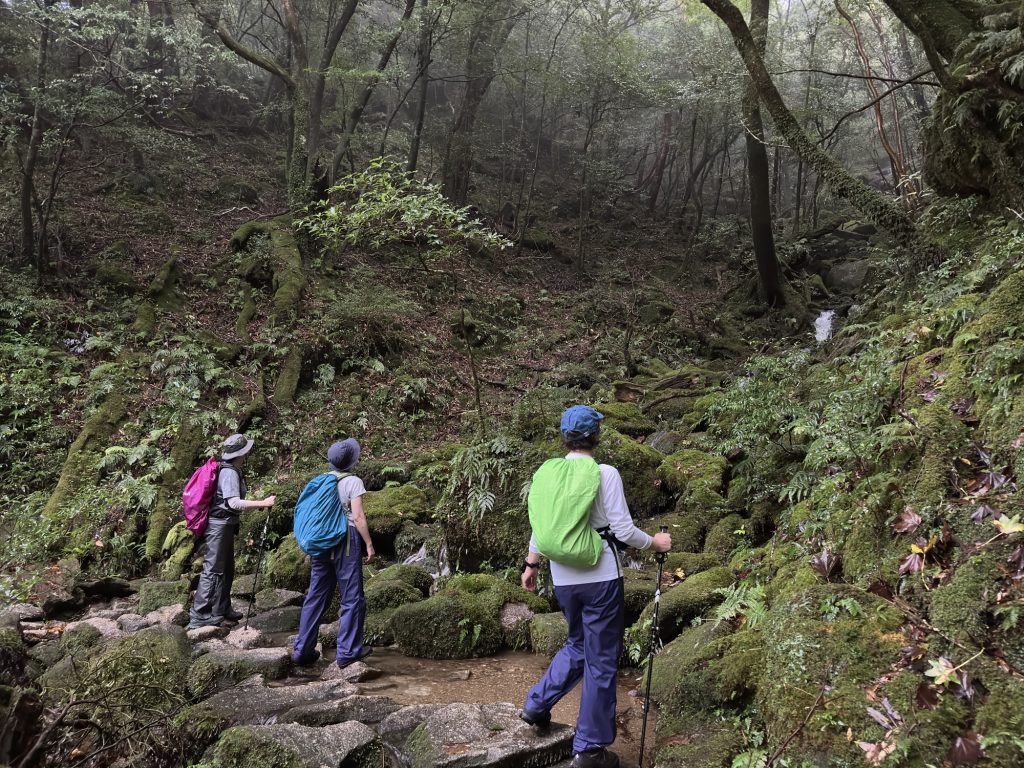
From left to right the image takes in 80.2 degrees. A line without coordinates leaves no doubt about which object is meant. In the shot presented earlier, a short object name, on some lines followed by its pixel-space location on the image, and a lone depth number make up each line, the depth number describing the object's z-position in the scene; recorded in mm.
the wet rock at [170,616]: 6523
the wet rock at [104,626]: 5902
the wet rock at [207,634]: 5965
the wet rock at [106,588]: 7539
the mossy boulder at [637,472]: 7918
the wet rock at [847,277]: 19625
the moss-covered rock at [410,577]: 7083
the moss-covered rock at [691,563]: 6188
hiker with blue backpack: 5387
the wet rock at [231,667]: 4746
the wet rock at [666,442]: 9477
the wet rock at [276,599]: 7250
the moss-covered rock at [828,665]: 2914
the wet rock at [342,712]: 4020
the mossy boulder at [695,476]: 7309
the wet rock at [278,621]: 6734
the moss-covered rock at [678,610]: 5188
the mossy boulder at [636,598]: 5727
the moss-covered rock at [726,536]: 6344
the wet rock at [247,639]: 5809
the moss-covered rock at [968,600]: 2930
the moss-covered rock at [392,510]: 8461
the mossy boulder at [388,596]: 6613
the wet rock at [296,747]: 3217
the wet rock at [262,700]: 4074
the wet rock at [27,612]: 6429
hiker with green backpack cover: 3479
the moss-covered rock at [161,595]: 7153
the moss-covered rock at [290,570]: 8000
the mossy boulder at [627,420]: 10641
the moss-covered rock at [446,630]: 5887
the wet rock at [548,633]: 5633
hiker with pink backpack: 6422
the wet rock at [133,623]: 6227
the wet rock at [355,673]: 5031
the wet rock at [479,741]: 3420
